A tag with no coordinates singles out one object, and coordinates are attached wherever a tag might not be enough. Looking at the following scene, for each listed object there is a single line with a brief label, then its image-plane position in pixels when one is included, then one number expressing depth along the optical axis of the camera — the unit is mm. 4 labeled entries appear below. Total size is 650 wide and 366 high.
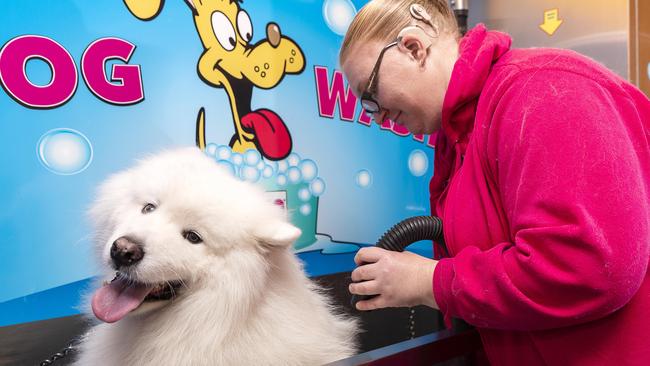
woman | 765
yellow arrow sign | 2516
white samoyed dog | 1021
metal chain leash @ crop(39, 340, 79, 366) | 1383
